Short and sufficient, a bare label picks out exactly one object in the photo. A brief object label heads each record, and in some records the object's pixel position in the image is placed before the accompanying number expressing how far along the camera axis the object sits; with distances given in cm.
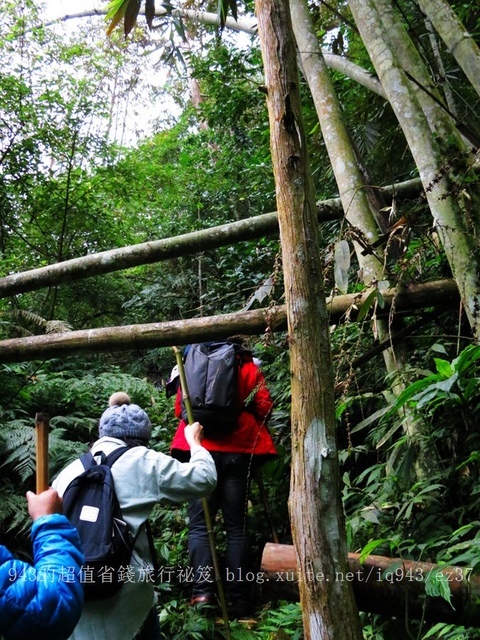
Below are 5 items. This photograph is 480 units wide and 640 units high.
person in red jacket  373
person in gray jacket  232
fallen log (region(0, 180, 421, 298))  418
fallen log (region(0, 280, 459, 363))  331
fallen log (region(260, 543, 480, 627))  208
